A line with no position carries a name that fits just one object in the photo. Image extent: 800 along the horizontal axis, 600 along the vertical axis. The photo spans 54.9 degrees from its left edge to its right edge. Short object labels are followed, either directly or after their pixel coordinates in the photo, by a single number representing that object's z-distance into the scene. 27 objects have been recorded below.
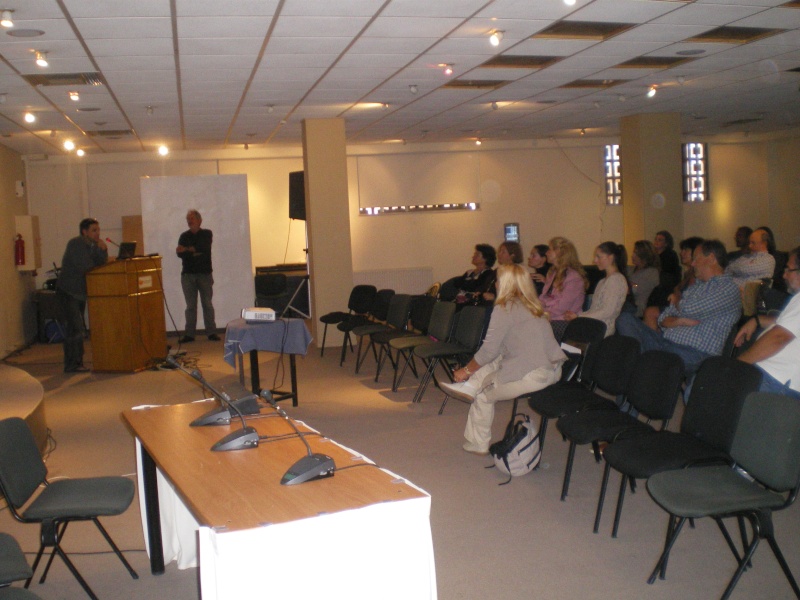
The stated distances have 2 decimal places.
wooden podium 9.04
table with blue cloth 6.70
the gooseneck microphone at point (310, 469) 2.55
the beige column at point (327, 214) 10.53
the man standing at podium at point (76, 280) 9.20
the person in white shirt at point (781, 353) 4.04
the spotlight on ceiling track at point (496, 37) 6.27
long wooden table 2.16
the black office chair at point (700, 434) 3.52
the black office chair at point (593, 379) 4.66
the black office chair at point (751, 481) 3.01
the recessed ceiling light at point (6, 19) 5.02
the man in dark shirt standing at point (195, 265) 11.37
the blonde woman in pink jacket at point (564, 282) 7.22
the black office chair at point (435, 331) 7.19
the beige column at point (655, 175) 11.36
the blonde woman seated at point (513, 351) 5.14
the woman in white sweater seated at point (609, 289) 6.51
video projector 6.78
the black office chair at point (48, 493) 3.21
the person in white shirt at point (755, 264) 7.73
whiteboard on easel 12.35
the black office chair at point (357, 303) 9.84
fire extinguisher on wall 11.65
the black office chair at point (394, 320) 8.46
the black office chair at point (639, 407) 4.05
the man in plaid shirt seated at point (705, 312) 5.29
